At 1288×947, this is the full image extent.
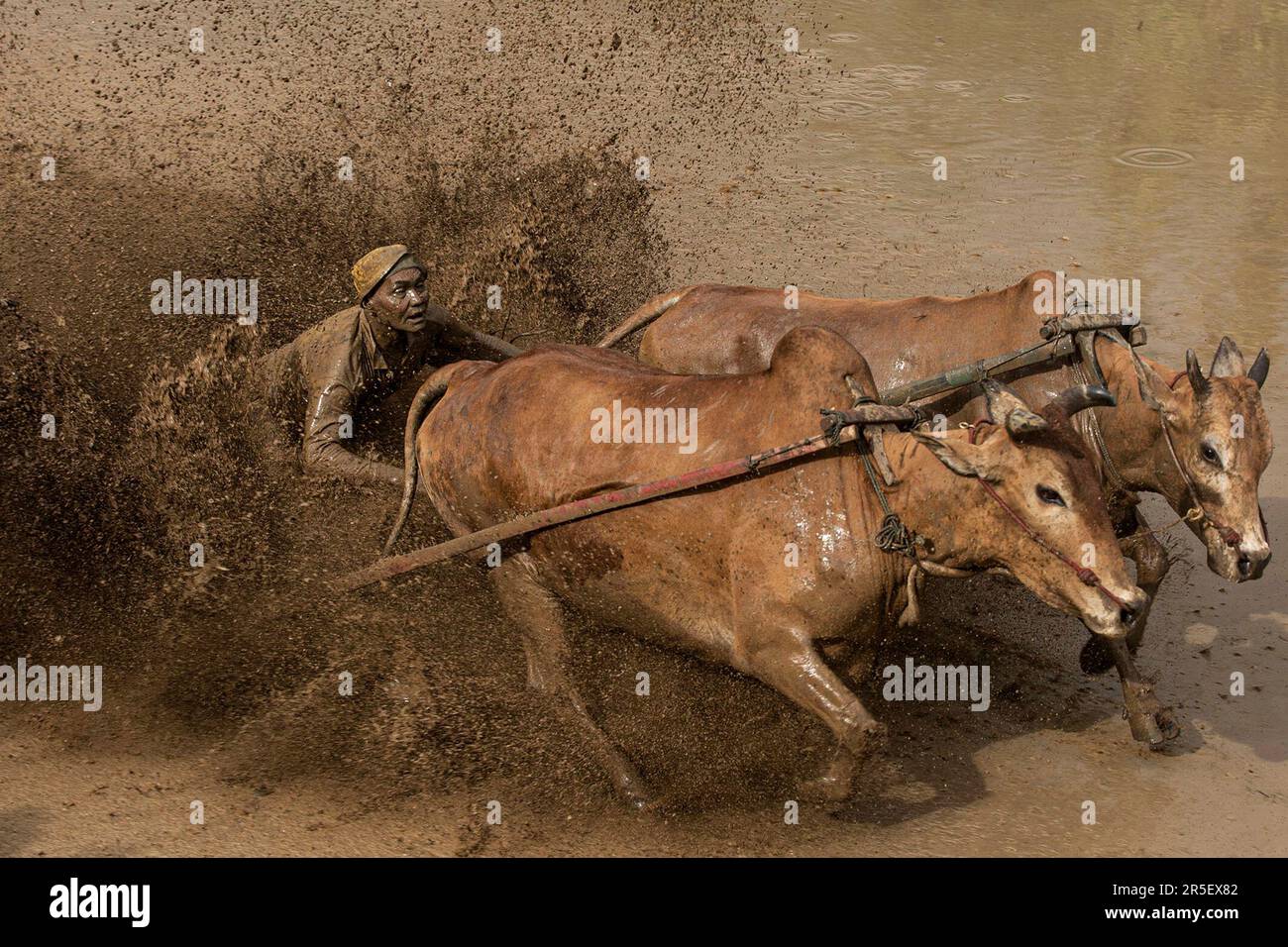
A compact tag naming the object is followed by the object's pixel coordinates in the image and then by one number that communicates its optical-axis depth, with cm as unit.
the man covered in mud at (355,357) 684
